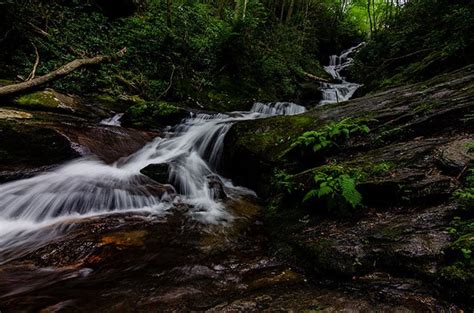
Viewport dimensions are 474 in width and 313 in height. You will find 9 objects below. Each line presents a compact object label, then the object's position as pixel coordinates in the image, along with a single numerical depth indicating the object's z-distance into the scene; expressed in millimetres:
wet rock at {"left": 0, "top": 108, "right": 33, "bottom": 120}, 5495
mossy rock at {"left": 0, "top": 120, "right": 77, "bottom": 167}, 5070
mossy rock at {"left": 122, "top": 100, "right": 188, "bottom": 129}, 8305
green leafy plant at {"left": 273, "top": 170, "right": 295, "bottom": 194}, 4008
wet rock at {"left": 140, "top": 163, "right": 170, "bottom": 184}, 5547
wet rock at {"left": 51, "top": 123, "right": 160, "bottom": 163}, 5848
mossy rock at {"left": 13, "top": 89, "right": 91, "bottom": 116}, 6684
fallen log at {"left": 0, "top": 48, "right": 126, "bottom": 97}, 6416
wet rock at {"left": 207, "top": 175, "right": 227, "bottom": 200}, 5297
